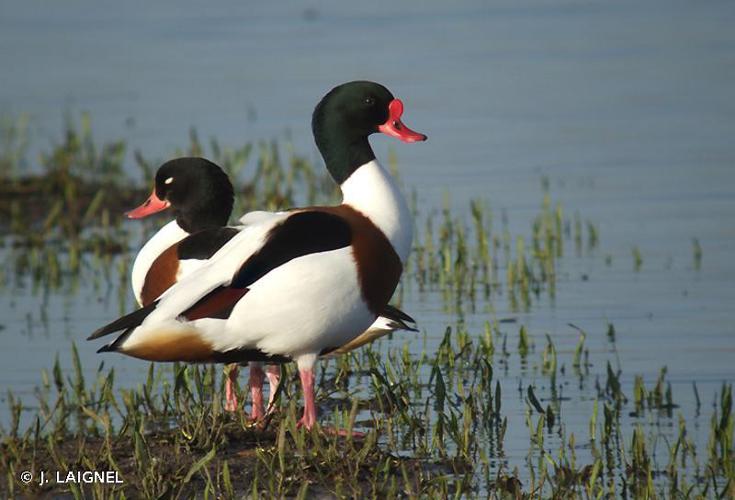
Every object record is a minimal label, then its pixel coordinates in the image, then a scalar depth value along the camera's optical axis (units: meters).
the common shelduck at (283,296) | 14.29
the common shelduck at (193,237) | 15.85
